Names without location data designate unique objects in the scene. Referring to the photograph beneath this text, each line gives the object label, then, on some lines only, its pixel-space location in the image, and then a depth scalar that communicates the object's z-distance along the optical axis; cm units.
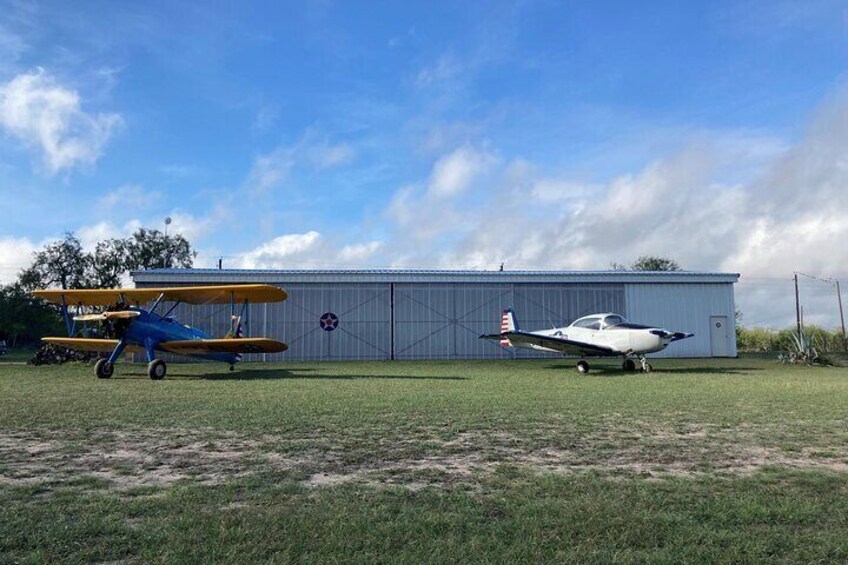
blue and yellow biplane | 1686
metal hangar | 2780
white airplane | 1953
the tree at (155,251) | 6197
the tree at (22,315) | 5966
